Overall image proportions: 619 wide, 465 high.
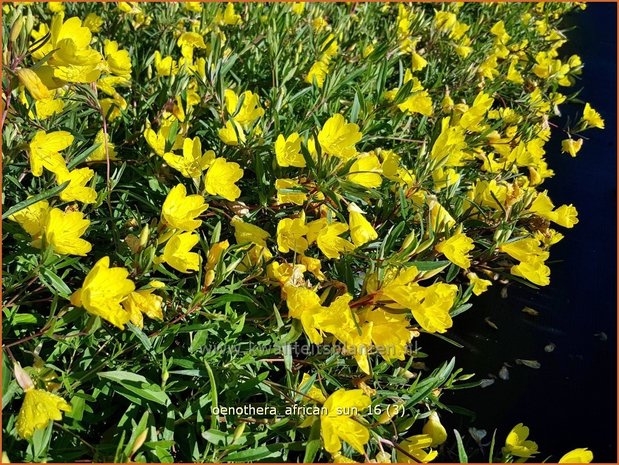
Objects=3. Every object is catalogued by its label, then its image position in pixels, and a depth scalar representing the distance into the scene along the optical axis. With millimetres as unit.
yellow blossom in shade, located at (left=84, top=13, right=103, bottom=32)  846
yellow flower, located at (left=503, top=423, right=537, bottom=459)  580
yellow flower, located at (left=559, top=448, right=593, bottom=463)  528
